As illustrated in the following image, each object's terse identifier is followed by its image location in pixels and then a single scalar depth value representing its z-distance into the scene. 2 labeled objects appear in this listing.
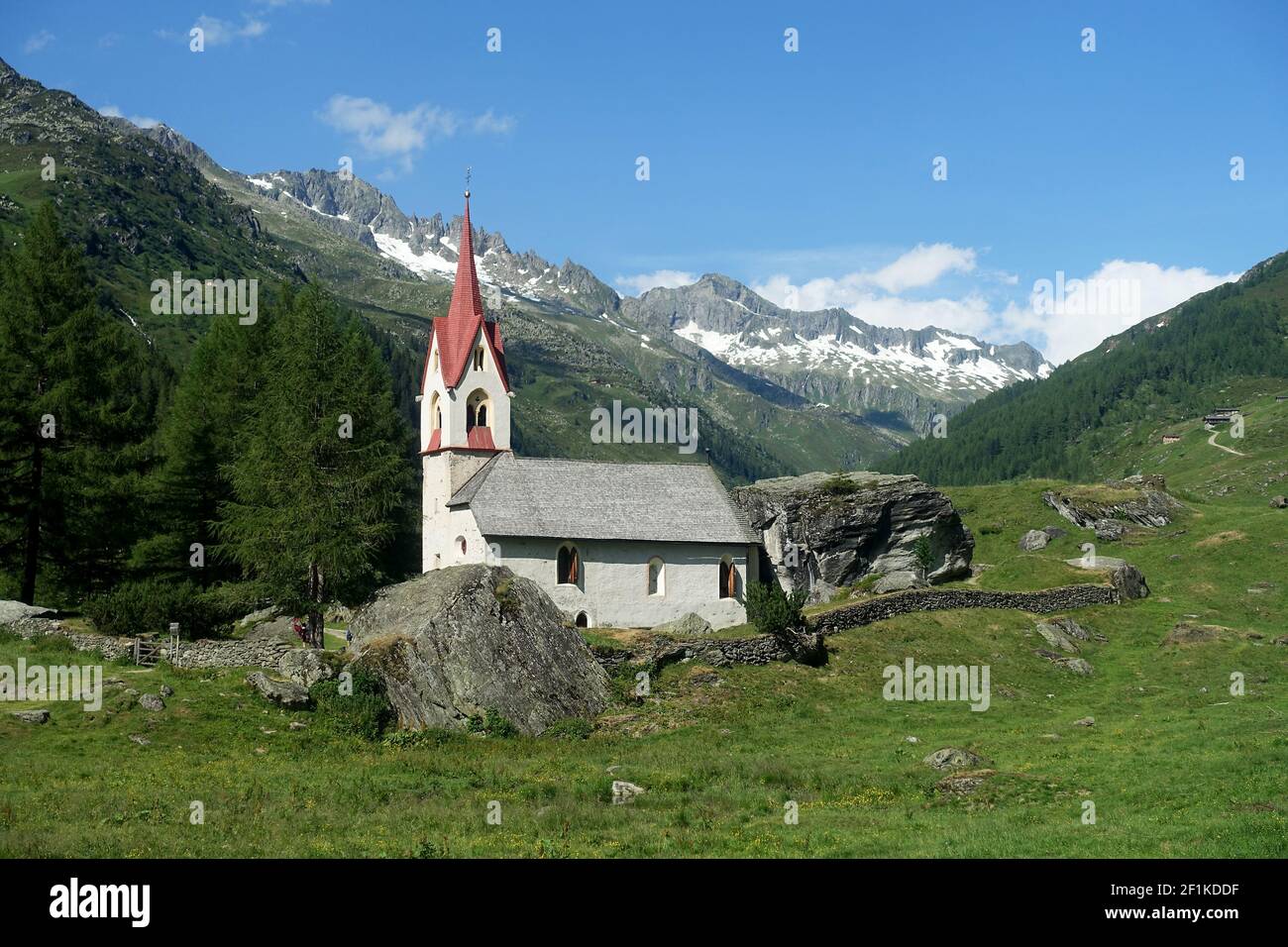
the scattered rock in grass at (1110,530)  77.12
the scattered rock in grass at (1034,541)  78.19
